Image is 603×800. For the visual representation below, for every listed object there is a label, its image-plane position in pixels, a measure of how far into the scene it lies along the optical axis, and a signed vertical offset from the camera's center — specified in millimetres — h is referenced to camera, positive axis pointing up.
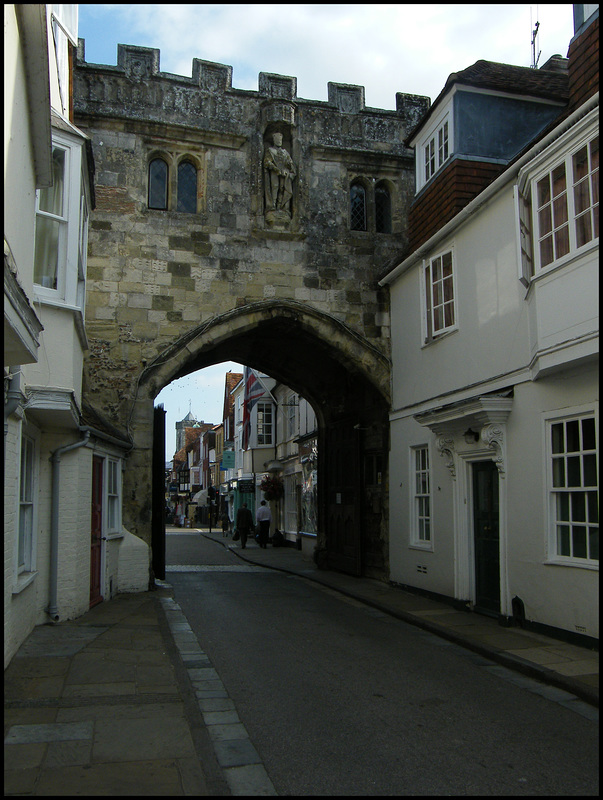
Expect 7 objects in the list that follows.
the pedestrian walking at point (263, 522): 25734 -1549
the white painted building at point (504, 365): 8125 +1479
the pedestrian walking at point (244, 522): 25983 -1579
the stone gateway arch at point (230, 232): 13453 +4680
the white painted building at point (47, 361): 6008 +1086
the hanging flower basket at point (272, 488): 27922 -402
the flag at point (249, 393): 31188 +3589
